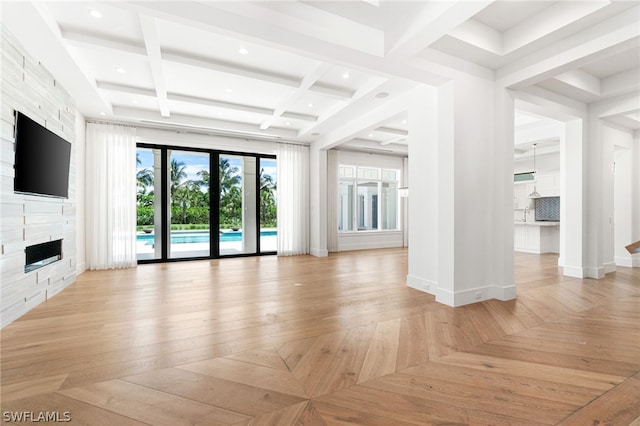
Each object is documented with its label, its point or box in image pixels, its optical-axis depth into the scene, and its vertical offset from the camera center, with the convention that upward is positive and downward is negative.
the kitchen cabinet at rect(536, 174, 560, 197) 8.12 +0.80
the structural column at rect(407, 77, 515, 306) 3.52 +0.28
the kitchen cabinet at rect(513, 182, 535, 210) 8.81 +0.57
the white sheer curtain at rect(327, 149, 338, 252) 8.20 +0.57
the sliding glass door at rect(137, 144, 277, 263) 6.51 +0.24
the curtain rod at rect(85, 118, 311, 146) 5.79 +1.86
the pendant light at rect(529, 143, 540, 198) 8.20 +0.92
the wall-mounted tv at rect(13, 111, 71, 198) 3.14 +0.66
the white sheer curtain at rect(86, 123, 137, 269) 5.66 +0.36
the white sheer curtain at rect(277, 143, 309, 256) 7.53 +0.40
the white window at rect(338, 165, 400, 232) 8.95 +0.46
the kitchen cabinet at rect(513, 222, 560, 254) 7.92 -0.66
